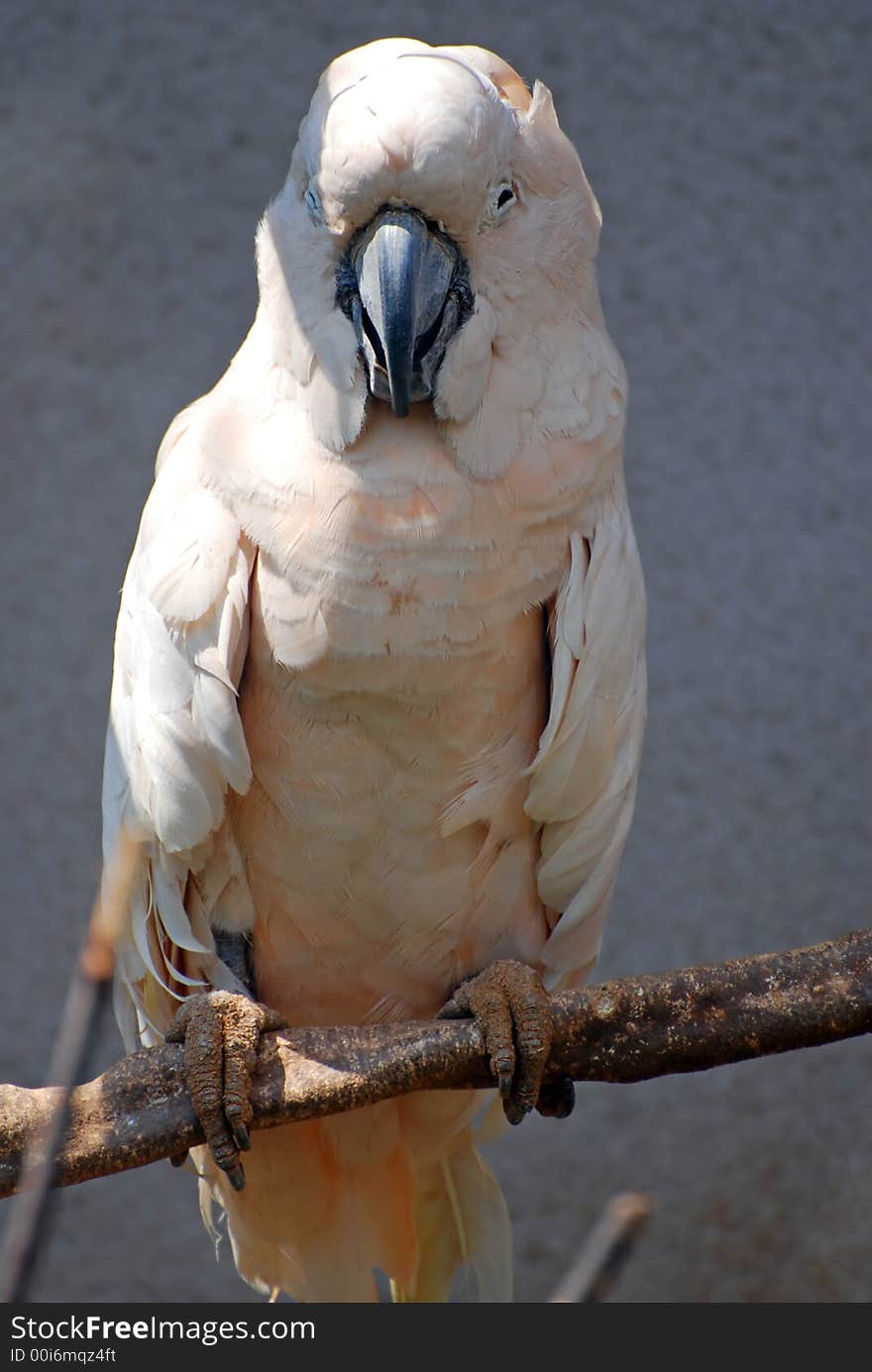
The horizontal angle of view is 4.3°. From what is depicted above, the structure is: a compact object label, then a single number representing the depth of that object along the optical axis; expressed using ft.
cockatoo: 11.40
